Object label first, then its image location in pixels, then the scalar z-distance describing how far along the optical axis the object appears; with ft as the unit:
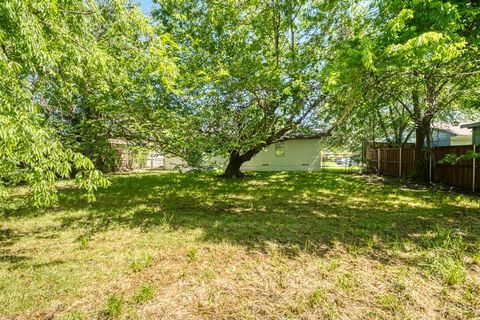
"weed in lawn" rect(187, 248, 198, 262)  12.09
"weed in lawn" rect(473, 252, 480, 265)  11.24
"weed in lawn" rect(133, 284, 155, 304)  8.85
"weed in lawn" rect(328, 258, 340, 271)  10.95
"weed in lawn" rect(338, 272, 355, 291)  9.52
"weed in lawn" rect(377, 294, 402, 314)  8.31
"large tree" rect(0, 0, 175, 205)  8.32
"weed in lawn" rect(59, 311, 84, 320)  8.01
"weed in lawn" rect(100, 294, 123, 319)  8.13
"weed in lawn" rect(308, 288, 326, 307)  8.66
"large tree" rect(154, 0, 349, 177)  23.03
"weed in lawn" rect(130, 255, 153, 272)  11.19
